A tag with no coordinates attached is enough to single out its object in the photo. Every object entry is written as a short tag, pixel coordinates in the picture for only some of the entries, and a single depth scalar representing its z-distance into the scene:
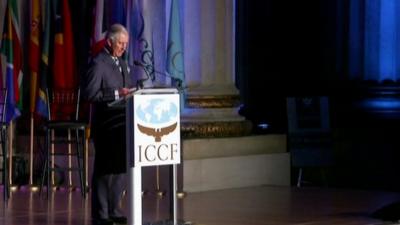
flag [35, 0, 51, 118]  15.87
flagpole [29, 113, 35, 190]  15.66
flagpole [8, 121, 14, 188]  15.40
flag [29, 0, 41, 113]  15.97
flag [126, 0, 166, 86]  15.44
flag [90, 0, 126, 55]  15.75
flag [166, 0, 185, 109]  15.59
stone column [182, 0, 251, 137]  16.31
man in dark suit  11.78
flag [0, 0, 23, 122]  15.66
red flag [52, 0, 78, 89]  15.98
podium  10.56
